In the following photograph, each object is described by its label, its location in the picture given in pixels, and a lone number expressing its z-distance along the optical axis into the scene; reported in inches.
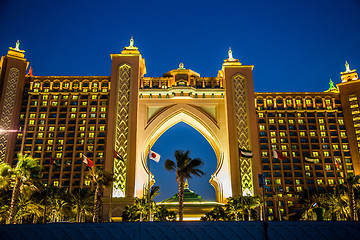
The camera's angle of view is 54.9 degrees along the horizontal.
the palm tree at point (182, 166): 1658.3
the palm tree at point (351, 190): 1721.2
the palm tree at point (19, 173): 1283.2
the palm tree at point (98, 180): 1537.9
